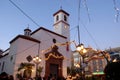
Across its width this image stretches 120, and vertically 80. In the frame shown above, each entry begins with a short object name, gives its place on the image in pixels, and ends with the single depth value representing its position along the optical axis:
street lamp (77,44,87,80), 6.17
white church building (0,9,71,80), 11.74
